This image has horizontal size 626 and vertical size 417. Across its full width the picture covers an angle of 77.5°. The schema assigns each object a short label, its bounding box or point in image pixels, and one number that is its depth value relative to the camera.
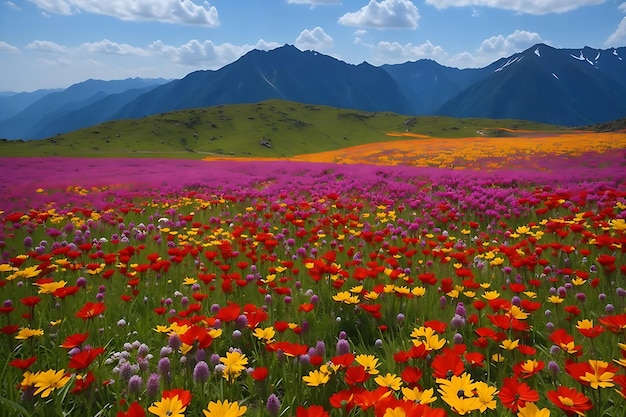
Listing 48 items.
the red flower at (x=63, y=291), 2.83
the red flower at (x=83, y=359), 1.99
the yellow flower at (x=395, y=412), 1.44
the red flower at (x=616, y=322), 2.30
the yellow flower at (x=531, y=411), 1.53
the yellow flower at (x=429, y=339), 2.33
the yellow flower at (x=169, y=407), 1.65
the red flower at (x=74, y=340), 2.27
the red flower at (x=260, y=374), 2.14
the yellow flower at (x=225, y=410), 1.60
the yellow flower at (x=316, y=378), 2.06
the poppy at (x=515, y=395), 1.68
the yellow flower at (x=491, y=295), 3.11
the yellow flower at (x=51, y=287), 2.95
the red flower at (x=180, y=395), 1.68
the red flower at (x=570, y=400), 1.64
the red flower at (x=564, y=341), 2.24
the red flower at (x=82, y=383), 2.08
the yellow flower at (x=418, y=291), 3.39
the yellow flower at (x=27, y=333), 2.47
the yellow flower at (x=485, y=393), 1.80
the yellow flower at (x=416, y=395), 1.76
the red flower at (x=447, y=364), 1.94
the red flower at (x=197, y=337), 2.28
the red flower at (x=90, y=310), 2.57
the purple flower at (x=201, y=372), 2.32
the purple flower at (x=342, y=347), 2.65
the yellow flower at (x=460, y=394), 1.62
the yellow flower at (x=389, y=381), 2.03
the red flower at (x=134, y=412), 1.57
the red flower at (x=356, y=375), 1.90
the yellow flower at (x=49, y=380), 1.96
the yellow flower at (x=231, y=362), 2.19
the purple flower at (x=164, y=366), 2.45
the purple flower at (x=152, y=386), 2.27
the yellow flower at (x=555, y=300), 3.27
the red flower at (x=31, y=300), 2.61
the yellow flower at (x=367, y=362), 2.20
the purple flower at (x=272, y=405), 2.13
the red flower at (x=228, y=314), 2.64
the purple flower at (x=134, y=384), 2.34
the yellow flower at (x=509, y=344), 2.46
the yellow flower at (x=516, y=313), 2.69
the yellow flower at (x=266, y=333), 2.56
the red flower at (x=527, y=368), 2.03
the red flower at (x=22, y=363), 2.07
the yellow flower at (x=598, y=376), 1.80
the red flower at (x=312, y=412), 1.56
